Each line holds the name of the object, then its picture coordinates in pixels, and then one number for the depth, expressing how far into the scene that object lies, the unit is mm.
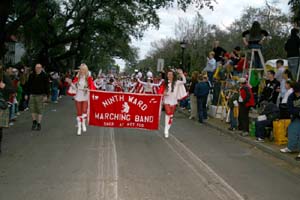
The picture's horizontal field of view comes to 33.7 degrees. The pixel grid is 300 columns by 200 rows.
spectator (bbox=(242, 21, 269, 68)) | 19484
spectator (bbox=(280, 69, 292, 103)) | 13683
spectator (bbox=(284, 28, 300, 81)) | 16800
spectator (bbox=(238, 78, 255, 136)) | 15266
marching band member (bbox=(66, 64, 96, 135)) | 14383
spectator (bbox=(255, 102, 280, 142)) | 13719
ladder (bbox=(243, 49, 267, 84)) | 20372
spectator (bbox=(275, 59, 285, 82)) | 16472
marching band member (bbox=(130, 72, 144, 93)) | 27450
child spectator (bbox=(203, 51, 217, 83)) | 22355
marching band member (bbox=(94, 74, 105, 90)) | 32188
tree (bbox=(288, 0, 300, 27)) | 11342
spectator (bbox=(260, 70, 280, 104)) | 15582
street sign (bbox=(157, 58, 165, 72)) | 39788
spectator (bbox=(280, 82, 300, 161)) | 11664
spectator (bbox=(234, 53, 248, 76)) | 21833
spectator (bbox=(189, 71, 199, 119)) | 21881
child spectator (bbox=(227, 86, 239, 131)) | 16578
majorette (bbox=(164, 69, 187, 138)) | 14360
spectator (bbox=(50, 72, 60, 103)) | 31406
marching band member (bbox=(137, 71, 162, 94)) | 25423
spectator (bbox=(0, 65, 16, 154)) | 10508
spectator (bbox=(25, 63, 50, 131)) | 14919
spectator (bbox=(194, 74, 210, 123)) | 20109
